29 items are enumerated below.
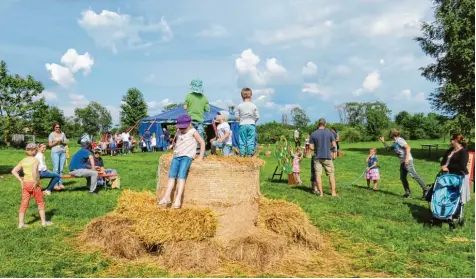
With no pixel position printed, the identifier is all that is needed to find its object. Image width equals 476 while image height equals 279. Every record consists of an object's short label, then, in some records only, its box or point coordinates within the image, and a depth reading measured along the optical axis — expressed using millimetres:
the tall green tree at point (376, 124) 54425
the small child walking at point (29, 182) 7777
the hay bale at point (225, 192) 6449
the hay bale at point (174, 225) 5949
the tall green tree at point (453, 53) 25641
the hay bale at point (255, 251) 5898
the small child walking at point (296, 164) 14059
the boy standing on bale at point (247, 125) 7980
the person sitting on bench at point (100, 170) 12453
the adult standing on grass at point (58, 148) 12055
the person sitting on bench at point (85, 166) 11680
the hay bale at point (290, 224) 6809
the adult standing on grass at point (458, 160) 8486
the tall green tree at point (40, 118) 43781
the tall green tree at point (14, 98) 41562
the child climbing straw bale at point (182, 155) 6434
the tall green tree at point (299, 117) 64100
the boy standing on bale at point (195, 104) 7738
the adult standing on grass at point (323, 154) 11742
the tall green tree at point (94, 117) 114688
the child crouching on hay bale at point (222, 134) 8703
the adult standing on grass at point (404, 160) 11609
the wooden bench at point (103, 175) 11746
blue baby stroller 8125
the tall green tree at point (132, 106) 67969
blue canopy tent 29497
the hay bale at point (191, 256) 5691
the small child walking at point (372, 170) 13266
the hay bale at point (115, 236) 6141
